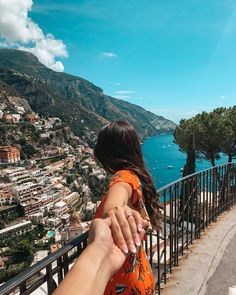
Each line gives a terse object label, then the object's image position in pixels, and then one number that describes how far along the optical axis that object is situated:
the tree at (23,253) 24.13
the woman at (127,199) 0.61
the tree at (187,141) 9.87
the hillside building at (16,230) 30.47
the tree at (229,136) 9.23
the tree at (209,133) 9.54
